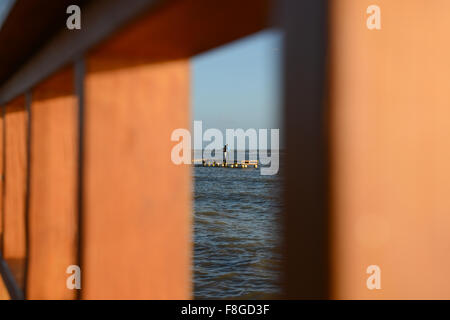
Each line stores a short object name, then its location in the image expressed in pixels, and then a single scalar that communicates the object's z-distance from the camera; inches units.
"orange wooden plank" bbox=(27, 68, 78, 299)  166.6
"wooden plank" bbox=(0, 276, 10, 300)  186.3
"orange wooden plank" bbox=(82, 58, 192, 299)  101.3
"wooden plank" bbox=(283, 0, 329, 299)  44.3
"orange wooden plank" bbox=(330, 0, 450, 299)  44.1
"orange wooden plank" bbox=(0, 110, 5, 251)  260.7
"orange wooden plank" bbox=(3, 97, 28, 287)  239.5
